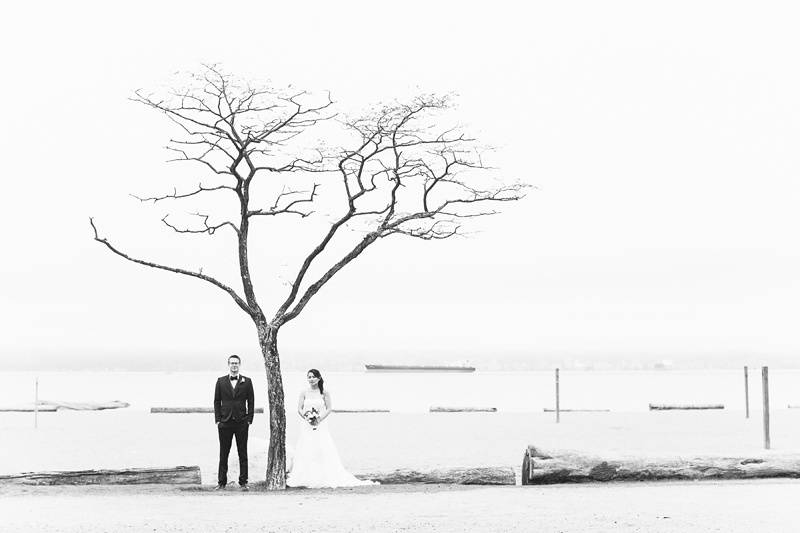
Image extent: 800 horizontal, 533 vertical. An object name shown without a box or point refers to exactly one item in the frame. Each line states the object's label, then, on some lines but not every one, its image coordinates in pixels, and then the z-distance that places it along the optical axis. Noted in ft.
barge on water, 381.05
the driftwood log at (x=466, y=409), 111.75
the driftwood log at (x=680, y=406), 115.14
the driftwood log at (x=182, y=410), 110.32
